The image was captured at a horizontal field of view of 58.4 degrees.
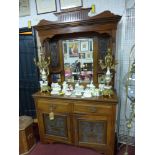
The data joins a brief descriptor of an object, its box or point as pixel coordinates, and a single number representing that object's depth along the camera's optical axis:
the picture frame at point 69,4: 1.84
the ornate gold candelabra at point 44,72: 1.94
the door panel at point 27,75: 2.34
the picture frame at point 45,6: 1.98
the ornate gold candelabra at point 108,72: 1.67
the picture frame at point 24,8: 2.14
